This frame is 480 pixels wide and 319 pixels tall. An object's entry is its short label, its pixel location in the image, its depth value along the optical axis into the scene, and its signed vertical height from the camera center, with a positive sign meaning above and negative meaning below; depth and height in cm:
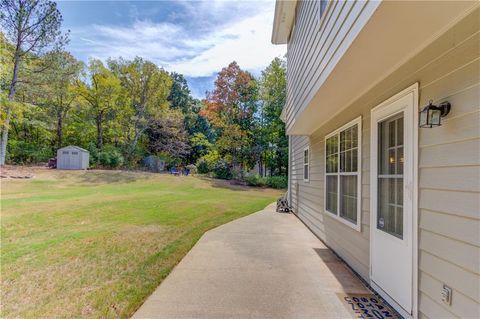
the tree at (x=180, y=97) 2962 +802
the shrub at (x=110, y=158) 2064 +68
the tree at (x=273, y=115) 2250 +478
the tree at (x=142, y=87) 2306 +696
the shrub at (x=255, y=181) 2086 -83
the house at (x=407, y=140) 177 +31
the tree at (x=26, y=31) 1590 +827
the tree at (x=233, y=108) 2250 +526
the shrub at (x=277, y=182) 2039 -84
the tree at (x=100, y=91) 2209 +621
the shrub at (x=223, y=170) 2225 -5
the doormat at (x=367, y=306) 256 -136
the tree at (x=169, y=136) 2384 +305
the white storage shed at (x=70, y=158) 1798 +52
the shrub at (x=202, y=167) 2334 +18
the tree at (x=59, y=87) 1773 +568
